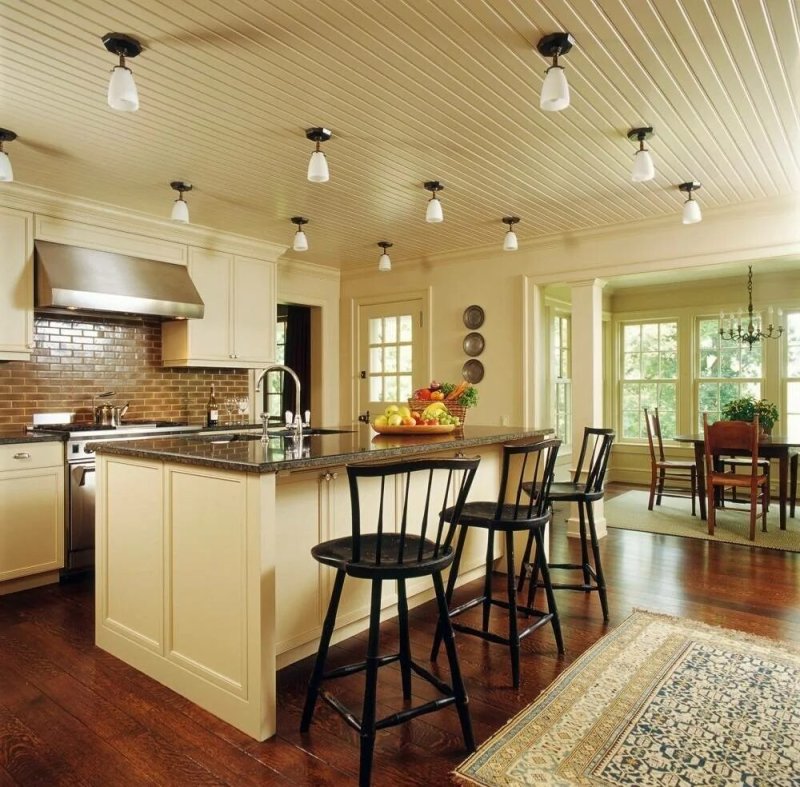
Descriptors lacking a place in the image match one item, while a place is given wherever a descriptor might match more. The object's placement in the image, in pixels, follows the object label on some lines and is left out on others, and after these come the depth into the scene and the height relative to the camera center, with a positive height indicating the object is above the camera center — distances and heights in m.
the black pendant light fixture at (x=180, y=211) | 3.61 +1.06
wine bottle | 5.21 -0.17
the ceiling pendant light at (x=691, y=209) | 3.83 +1.13
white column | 5.00 +0.26
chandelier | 6.40 +0.67
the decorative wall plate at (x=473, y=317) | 5.68 +0.69
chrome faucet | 2.69 -0.13
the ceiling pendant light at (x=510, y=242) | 4.50 +1.09
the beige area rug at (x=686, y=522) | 4.78 -1.14
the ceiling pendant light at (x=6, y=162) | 3.03 +1.14
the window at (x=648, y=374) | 7.37 +0.21
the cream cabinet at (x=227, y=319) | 4.93 +0.62
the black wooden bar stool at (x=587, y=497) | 3.12 -0.55
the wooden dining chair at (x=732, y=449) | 4.88 -0.48
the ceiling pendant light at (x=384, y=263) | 5.21 +1.09
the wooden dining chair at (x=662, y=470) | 5.84 -0.76
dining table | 5.04 -0.54
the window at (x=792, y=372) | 6.51 +0.19
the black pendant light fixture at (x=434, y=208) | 3.69 +1.10
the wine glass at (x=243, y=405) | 5.62 -0.12
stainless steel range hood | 3.95 +0.75
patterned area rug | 1.86 -1.14
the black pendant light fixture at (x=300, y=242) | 4.41 +1.08
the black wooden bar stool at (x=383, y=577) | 1.86 -0.59
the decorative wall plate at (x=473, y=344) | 5.68 +0.44
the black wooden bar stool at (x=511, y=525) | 2.49 -0.56
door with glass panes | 6.16 +0.39
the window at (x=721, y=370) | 6.81 +0.23
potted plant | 5.62 -0.20
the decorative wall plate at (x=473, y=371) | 5.67 +0.19
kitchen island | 2.09 -0.63
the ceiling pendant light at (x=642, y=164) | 3.00 +1.10
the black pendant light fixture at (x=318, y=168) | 2.89 +1.06
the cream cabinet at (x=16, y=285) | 3.86 +0.68
